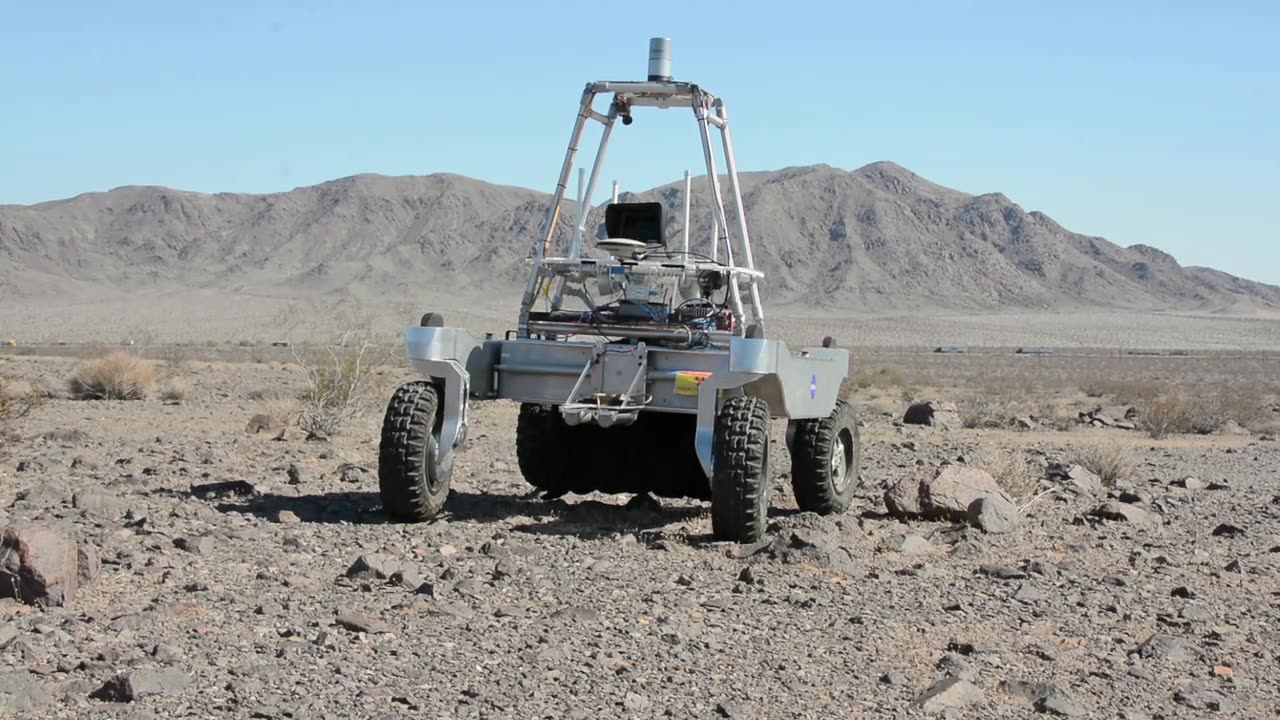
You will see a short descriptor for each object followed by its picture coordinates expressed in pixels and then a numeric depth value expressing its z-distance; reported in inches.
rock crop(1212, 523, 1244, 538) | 454.6
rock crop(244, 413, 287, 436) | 724.0
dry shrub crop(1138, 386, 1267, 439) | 938.7
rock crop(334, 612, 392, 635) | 287.1
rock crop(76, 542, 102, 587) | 313.3
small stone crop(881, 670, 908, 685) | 264.8
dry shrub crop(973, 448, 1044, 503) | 502.0
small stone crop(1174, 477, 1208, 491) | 582.9
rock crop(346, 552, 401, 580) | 335.9
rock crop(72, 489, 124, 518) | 412.2
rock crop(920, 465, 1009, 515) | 454.9
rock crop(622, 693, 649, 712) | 244.7
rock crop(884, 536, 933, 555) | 403.5
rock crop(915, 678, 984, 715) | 250.1
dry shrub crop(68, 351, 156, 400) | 1008.9
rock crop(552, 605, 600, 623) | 305.1
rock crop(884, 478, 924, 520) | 465.4
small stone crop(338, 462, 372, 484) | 537.0
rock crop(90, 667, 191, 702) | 237.1
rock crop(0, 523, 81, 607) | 298.4
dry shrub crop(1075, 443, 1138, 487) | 604.7
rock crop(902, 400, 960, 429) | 917.8
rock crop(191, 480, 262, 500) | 470.1
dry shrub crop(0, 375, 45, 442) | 569.3
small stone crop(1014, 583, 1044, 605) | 339.9
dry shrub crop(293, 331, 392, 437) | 722.8
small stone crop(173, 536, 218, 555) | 359.9
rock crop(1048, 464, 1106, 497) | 548.7
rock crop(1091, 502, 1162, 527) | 472.1
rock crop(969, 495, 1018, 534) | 438.3
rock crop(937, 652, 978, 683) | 268.4
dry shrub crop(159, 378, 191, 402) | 1002.1
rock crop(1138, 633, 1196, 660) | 291.6
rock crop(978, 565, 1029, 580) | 366.9
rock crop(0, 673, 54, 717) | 232.4
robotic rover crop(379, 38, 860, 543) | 401.4
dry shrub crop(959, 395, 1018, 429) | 943.7
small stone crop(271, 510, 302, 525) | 414.9
